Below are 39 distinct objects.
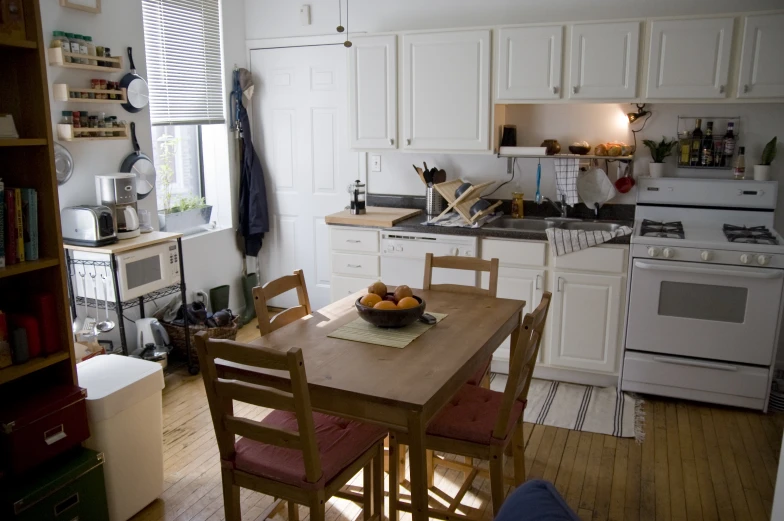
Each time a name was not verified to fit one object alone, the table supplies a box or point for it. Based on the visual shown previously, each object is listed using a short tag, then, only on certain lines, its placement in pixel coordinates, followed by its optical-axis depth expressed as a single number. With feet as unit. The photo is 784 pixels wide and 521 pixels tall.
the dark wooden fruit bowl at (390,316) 7.54
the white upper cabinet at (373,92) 13.38
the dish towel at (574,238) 11.68
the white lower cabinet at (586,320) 11.93
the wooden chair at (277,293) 7.86
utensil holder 14.23
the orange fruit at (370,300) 7.75
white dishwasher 12.67
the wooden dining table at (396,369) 6.00
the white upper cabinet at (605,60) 11.61
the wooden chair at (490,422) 7.06
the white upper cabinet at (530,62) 12.08
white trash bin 7.91
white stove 10.90
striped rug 10.93
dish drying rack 13.14
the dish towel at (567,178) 12.96
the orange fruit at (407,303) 7.61
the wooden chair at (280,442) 6.02
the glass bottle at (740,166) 12.24
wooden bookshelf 6.97
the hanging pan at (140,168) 12.55
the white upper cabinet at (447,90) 12.68
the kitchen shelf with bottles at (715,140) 12.41
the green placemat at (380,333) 7.31
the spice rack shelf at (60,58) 10.74
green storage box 6.79
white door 15.56
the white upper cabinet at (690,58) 11.21
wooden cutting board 13.34
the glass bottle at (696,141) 12.51
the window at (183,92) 13.61
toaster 10.89
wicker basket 13.01
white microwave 11.10
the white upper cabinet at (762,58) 10.89
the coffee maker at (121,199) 11.37
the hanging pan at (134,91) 12.25
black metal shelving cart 10.89
